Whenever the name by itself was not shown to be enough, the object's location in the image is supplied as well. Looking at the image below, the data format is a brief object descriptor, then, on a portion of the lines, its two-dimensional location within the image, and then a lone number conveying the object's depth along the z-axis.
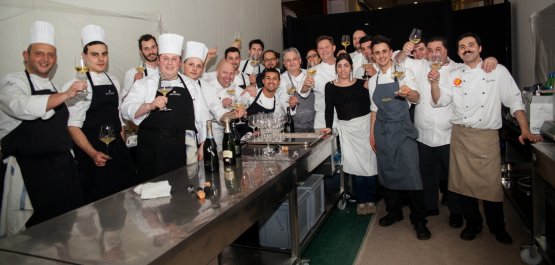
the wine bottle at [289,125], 3.98
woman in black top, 3.76
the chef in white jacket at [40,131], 2.34
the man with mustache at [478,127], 3.00
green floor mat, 3.09
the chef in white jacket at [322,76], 4.33
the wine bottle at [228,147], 2.54
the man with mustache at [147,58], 3.57
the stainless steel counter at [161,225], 1.35
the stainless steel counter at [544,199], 2.42
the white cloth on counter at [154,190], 1.93
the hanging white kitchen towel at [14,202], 2.39
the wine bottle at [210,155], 2.42
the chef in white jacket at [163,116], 2.72
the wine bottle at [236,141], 2.80
